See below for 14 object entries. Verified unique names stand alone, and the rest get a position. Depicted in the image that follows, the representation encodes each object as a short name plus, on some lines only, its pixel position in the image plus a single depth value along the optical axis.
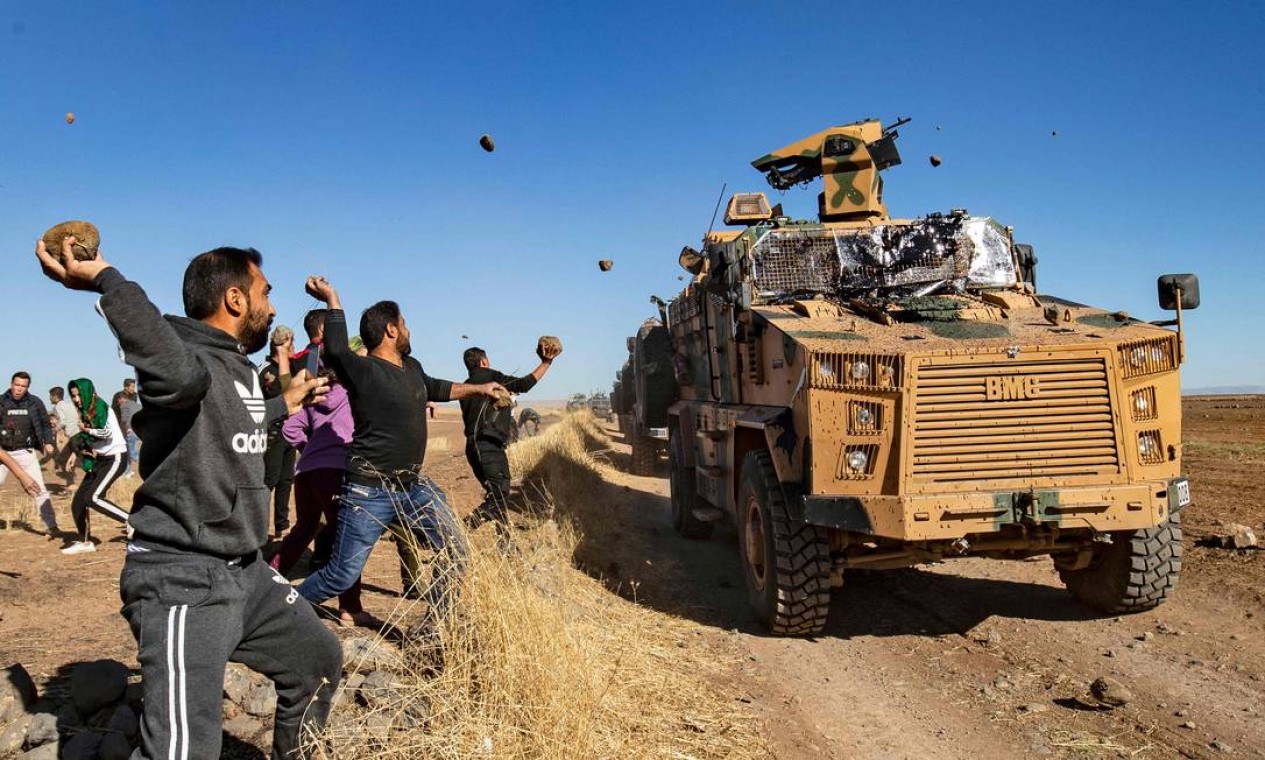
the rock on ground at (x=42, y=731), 3.26
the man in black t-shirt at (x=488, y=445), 6.40
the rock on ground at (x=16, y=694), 3.46
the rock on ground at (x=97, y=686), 3.54
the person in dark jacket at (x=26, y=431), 8.27
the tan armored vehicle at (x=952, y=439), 4.80
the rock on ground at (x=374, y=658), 3.88
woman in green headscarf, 7.48
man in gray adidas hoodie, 2.15
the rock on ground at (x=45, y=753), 3.15
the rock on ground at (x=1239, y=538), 6.73
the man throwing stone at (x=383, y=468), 4.14
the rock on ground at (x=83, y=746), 3.17
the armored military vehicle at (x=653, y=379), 10.48
